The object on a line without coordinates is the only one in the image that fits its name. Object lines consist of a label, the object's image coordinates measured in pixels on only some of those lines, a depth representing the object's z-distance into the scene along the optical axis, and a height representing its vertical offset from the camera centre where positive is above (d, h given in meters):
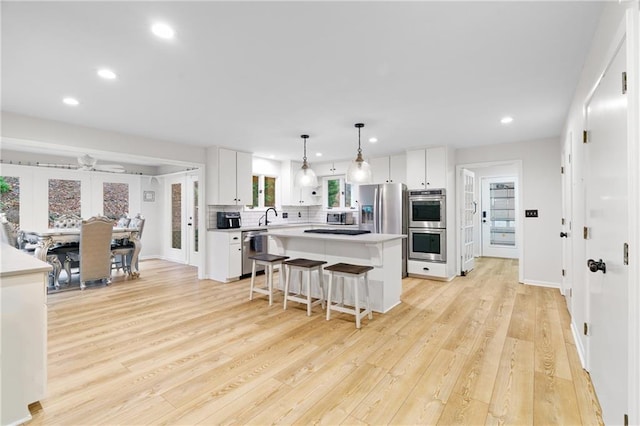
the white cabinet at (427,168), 5.16 +0.81
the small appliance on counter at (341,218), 6.51 -0.08
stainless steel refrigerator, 5.35 +0.09
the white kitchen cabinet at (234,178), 5.30 +0.66
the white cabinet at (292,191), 6.70 +0.52
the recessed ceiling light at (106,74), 2.42 +1.15
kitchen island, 3.51 -0.51
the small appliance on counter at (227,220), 5.43 -0.10
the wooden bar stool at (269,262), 3.81 -0.61
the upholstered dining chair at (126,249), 5.32 -0.60
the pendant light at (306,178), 4.07 +0.49
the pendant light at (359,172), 3.62 +0.51
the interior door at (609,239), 1.40 -0.14
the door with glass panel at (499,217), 7.43 -0.08
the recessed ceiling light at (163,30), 1.85 +1.15
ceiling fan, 4.79 +0.84
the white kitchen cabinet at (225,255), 5.10 -0.70
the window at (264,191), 6.50 +0.51
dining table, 4.40 -0.38
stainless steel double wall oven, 5.18 -0.19
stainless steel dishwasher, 5.36 -0.55
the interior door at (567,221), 3.20 -0.09
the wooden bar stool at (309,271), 3.45 -0.71
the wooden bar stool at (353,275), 3.10 -0.66
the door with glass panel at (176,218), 7.05 -0.08
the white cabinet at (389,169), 5.83 +0.90
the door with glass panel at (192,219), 6.75 -0.10
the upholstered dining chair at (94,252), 4.59 -0.58
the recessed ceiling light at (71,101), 3.03 +1.15
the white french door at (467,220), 5.53 -0.12
